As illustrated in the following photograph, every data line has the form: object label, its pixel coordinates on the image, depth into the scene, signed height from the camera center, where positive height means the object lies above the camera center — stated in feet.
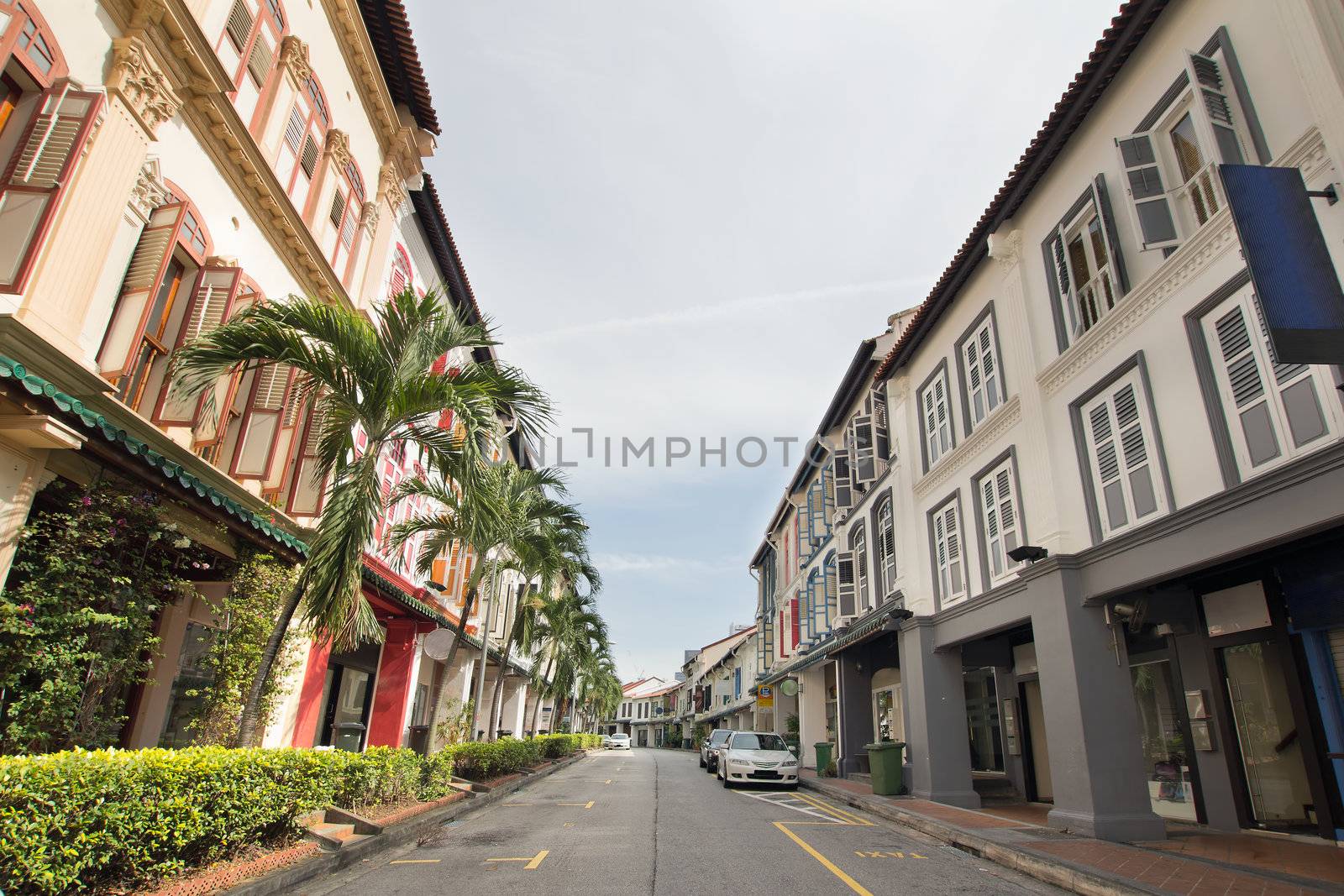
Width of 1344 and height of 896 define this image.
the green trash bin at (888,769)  50.42 -2.32
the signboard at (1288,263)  19.71 +12.85
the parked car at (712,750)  83.30 -2.74
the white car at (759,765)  63.41 -2.94
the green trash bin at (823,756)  72.23 -2.30
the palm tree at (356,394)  25.11 +11.18
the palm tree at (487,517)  29.25 +12.16
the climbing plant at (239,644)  27.22 +2.28
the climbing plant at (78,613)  18.60 +2.21
